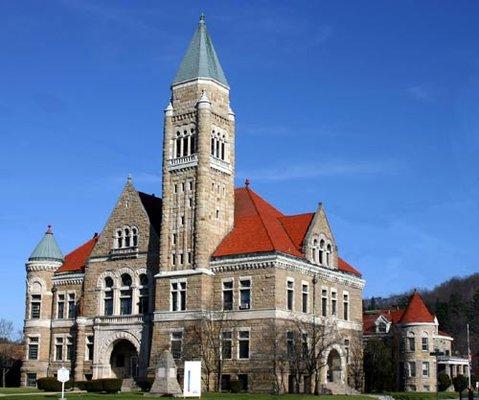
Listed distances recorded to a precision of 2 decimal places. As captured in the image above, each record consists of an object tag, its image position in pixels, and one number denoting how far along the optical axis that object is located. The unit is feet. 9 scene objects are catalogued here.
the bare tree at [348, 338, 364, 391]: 247.50
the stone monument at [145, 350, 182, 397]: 183.73
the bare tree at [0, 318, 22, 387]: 291.58
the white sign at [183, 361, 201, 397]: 176.81
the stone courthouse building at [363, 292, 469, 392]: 290.56
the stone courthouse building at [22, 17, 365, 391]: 218.38
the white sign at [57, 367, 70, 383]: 146.09
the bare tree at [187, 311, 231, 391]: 216.95
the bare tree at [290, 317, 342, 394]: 214.90
